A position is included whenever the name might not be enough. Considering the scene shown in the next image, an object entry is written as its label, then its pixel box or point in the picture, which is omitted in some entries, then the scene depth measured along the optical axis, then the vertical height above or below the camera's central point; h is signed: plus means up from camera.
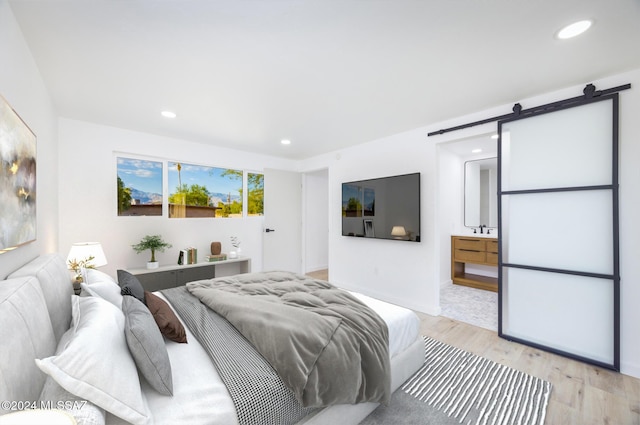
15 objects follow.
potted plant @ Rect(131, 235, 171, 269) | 3.43 -0.45
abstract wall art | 1.27 +0.18
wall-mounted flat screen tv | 3.53 +0.06
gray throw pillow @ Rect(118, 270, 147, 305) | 1.75 -0.52
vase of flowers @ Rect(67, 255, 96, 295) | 2.56 -0.52
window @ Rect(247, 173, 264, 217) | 4.87 +0.35
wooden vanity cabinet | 4.26 -0.79
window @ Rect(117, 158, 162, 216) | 3.58 +0.37
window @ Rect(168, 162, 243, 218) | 4.04 +0.36
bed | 0.84 -0.60
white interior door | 4.96 -0.18
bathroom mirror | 4.67 +0.35
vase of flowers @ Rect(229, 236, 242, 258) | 4.35 -0.59
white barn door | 2.23 -0.18
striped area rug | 1.68 -1.32
